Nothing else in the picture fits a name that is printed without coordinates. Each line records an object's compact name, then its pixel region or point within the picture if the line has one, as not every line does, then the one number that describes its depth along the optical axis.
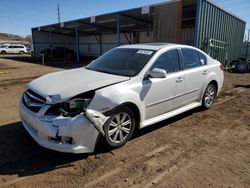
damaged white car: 3.04
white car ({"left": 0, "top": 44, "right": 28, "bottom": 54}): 36.72
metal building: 12.70
